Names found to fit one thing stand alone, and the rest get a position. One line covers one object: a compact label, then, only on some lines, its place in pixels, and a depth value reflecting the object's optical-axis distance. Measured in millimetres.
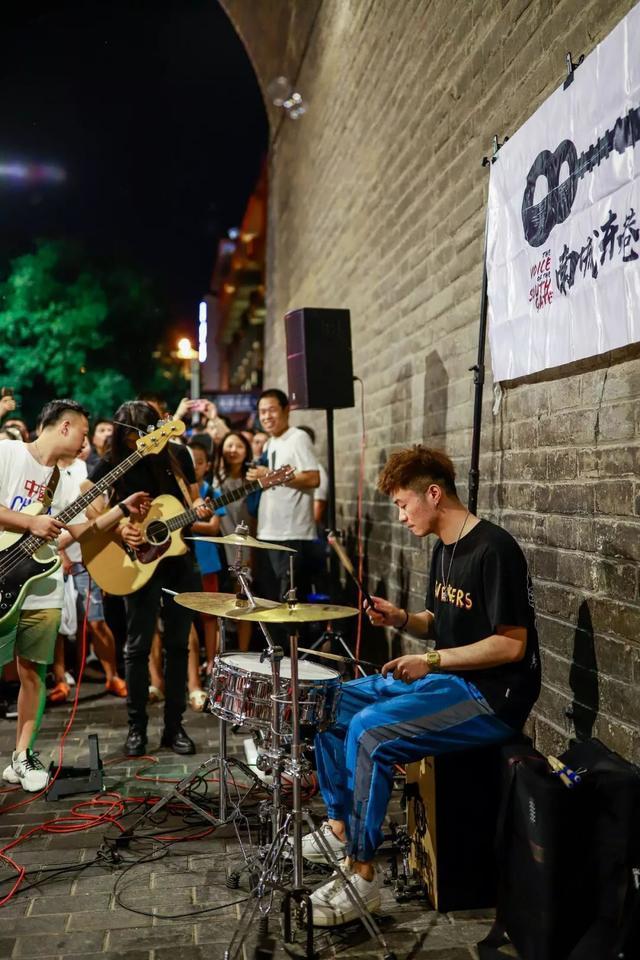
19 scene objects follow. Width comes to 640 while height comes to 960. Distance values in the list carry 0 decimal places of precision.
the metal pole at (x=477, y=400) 4113
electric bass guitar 4301
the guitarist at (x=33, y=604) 4488
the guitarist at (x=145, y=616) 4965
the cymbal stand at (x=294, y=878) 2708
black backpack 2383
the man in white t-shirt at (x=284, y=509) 6180
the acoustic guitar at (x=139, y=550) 5016
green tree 26328
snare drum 3084
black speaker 6000
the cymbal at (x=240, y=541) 3290
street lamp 12281
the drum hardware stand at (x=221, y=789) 3629
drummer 2939
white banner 2869
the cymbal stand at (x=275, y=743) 3035
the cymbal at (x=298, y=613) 2816
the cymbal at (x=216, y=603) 3114
